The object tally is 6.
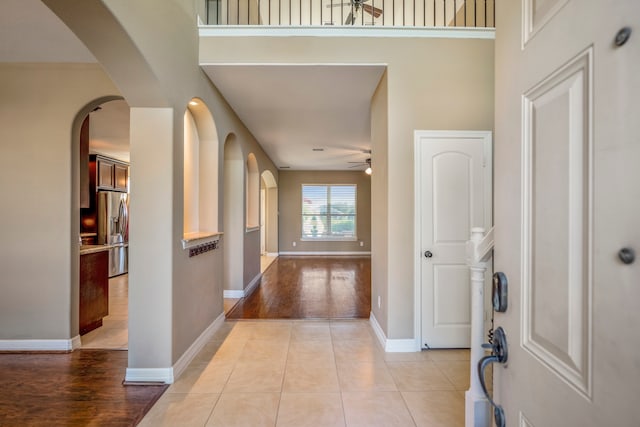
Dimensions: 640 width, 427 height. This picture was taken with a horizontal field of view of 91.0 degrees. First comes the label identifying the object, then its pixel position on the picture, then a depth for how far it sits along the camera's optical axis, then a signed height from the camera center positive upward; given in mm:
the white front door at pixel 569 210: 490 +4
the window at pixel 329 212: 9734 +1
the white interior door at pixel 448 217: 2900 -45
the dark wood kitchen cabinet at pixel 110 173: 6152 +805
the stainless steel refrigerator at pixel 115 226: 6100 -284
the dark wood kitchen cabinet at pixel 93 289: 3258 -844
